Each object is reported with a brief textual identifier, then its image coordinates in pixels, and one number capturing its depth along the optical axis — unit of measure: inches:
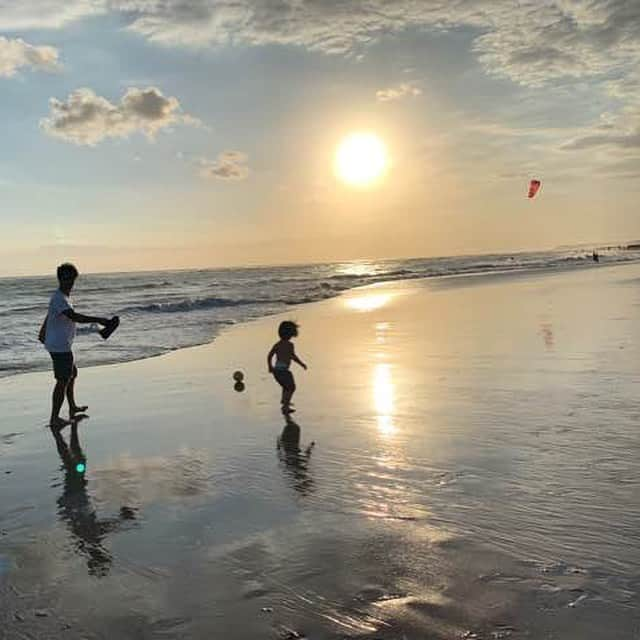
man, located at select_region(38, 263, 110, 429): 328.8
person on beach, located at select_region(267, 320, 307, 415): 345.1
